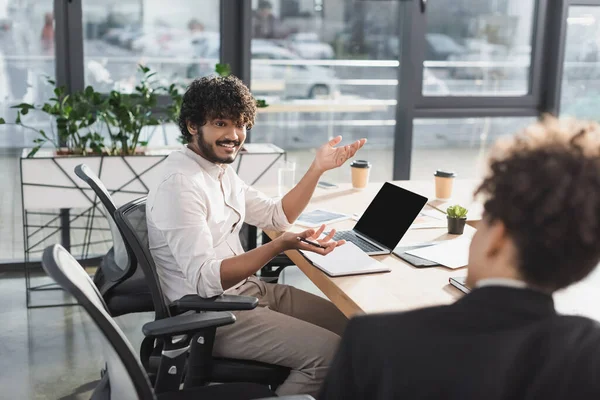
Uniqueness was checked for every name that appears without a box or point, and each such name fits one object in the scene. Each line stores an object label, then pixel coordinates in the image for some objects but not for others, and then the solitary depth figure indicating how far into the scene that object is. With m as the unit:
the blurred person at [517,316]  0.97
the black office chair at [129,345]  1.34
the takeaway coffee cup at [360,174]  3.21
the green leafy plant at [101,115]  3.55
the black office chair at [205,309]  1.98
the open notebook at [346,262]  2.12
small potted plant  2.57
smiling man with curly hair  2.04
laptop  2.33
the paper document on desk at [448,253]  2.22
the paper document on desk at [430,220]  2.67
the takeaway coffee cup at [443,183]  3.07
